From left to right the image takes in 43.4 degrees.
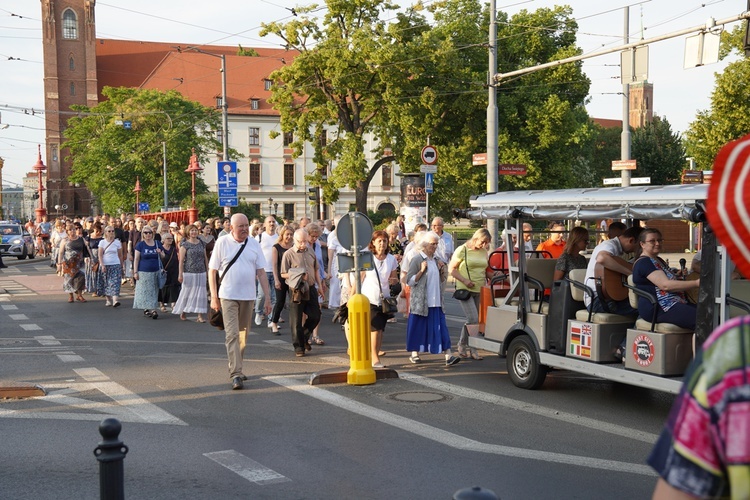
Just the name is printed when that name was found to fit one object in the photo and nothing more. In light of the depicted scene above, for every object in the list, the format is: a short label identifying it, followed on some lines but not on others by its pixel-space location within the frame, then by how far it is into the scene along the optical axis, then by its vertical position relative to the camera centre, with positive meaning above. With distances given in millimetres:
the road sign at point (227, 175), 27531 +1116
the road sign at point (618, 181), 25416 +840
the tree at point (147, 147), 66062 +4705
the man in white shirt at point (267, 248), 16500 -637
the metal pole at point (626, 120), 27938 +2787
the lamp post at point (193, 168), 38219 +1866
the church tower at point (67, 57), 94438 +15854
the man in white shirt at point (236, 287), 10250 -811
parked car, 43906 -1311
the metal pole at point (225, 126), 32781 +3006
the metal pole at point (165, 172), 60634 +2616
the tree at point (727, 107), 33406 +3701
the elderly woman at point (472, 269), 12203 -752
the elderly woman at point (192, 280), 17109 -1224
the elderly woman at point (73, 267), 21281 -1217
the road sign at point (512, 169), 22797 +1021
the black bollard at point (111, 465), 4598 -1231
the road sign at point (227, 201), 27875 +346
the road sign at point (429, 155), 23812 +1436
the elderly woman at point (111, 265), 20109 -1120
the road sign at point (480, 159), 23662 +1313
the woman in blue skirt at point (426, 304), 11500 -1128
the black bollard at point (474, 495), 2354 -714
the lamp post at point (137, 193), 63325 +1382
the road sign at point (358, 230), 10758 -207
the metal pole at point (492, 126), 24484 +2308
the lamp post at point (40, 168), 84456 +4286
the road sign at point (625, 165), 25312 +1251
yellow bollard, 10281 -1424
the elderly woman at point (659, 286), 8281 -674
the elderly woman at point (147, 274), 17844 -1170
